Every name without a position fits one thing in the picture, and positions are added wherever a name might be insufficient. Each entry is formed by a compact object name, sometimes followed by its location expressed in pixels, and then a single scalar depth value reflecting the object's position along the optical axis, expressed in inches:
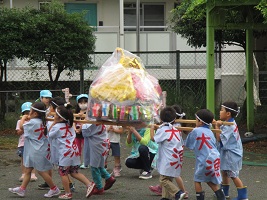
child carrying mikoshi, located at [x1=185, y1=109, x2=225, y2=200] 429.6
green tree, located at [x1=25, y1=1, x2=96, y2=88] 794.5
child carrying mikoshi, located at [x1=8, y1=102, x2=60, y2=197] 478.6
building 1049.8
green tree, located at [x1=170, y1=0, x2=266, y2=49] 834.4
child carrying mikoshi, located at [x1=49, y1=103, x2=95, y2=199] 467.7
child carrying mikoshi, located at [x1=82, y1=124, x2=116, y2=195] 482.0
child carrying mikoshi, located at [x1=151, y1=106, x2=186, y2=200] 439.1
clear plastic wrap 413.2
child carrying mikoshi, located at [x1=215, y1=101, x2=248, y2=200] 452.5
